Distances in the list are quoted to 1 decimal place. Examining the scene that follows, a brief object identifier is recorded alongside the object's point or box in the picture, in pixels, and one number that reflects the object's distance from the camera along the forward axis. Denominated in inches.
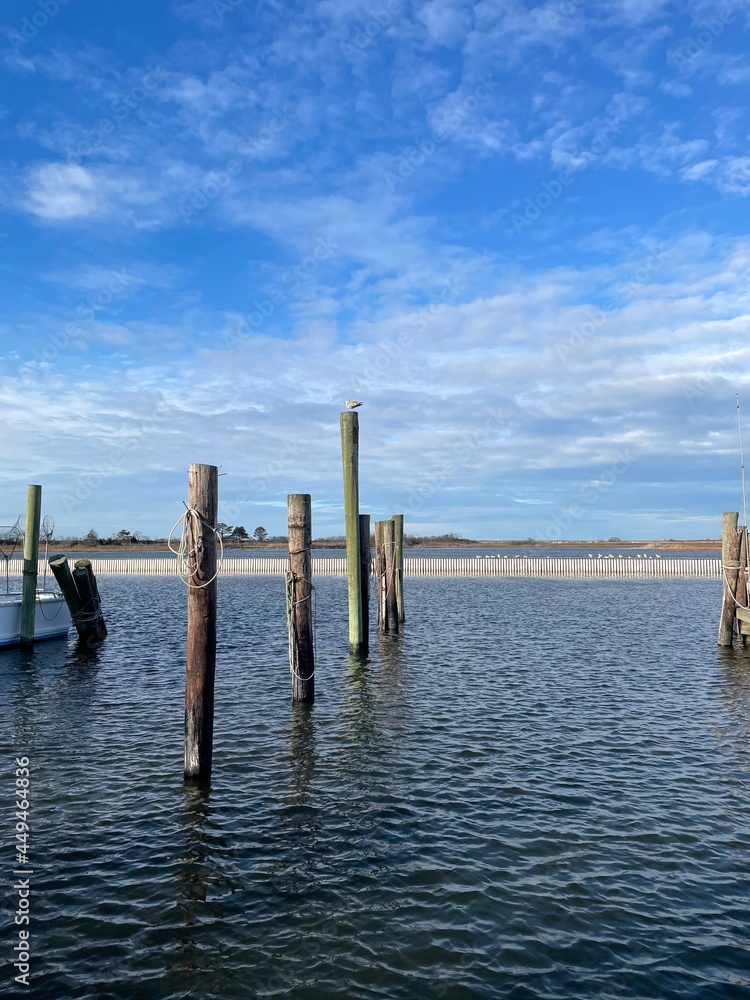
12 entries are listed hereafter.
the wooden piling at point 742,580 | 673.0
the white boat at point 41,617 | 701.9
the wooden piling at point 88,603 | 779.4
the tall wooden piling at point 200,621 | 312.5
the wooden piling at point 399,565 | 857.5
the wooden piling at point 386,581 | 832.3
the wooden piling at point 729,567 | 671.1
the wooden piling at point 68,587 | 760.3
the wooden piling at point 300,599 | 452.4
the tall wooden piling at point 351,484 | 588.7
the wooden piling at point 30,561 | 698.2
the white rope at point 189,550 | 312.2
